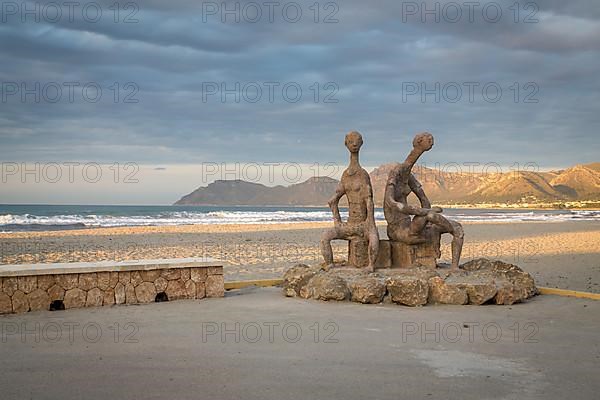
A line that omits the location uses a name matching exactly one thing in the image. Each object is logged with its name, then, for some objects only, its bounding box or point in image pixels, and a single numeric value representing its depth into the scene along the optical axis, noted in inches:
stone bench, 333.4
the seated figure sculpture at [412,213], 388.5
